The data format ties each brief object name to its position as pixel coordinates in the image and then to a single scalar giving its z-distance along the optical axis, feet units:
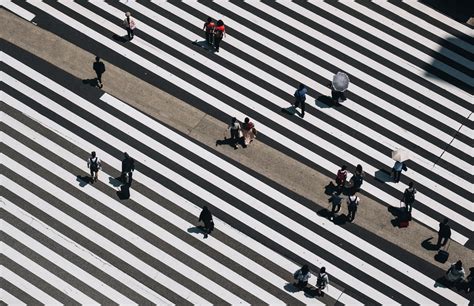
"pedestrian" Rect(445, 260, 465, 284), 115.03
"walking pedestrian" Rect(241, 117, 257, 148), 125.49
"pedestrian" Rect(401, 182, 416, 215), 120.98
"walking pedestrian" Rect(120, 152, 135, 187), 120.37
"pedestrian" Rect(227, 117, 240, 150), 124.77
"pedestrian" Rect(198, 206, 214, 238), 116.57
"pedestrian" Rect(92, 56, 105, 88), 128.67
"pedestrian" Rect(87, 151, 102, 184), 119.96
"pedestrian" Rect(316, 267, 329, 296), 112.57
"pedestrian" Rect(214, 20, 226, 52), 134.41
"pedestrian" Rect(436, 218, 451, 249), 117.50
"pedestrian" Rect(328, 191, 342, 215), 120.37
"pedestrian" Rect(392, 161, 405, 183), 124.67
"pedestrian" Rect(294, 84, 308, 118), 128.16
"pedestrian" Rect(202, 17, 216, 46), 134.10
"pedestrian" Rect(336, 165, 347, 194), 121.80
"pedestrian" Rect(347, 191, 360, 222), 119.75
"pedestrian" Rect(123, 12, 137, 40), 133.69
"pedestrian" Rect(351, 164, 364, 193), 122.24
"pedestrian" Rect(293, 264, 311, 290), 113.50
